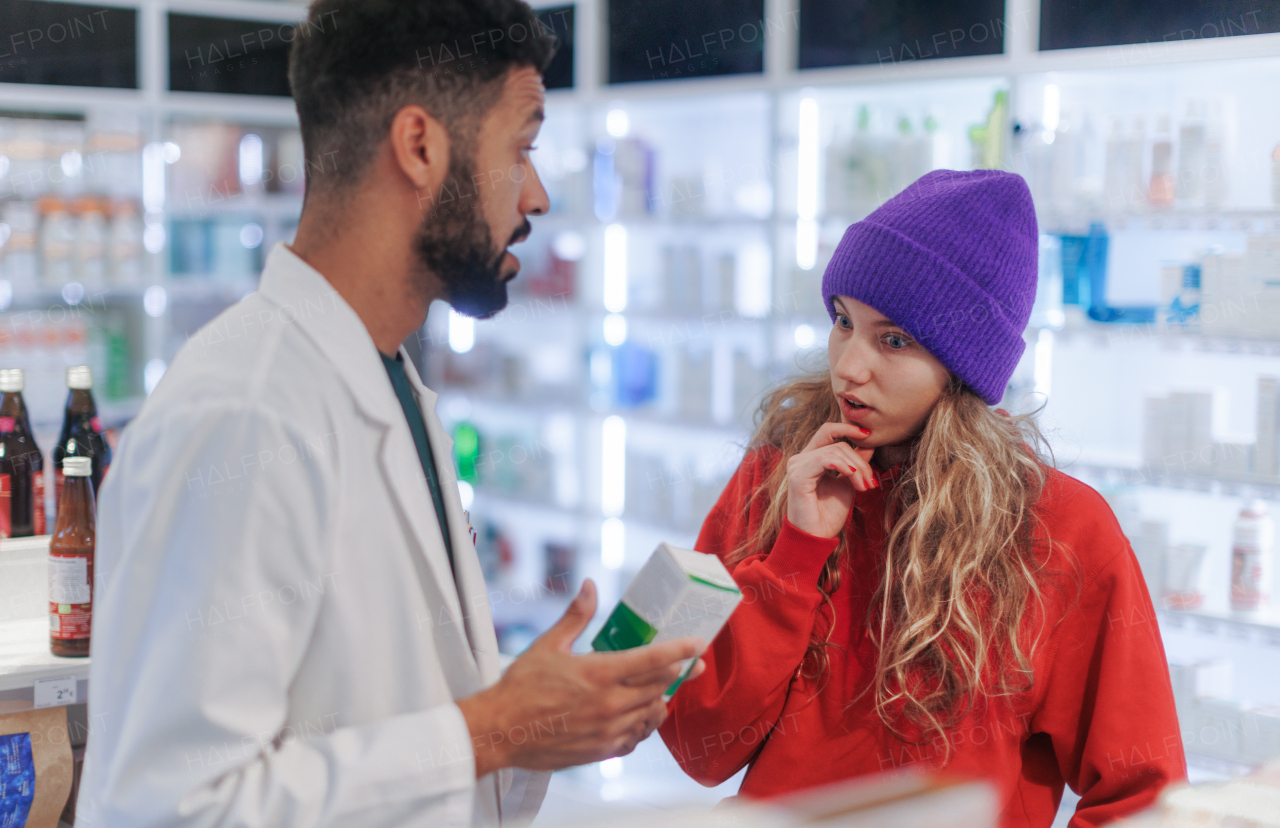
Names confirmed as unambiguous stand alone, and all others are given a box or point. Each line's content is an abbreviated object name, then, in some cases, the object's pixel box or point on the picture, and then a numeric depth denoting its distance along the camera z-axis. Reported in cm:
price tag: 201
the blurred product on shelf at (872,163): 349
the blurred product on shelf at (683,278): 417
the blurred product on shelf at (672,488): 411
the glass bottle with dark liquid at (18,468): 230
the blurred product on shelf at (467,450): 502
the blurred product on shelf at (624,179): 430
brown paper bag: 204
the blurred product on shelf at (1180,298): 300
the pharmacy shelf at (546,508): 417
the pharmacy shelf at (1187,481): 288
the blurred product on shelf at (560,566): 473
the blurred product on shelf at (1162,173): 302
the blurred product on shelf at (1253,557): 293
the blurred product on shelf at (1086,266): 316
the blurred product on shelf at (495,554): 501
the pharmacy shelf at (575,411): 404
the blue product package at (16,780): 201
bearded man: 100
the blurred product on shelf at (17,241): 455
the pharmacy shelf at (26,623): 204
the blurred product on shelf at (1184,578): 304
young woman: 151
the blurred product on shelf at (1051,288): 320
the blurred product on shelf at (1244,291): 286
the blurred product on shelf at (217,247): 504
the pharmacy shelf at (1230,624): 286
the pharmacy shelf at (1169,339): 284
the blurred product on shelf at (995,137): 321
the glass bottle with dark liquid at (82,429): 230
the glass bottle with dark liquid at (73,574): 206
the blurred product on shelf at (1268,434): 291
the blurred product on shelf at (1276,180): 286
